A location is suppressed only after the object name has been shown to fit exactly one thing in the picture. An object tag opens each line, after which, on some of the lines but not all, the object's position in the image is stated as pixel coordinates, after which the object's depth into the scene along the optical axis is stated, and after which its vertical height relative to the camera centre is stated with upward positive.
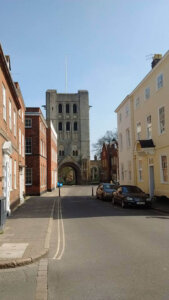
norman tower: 75.44 +12.71
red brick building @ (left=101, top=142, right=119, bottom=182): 68.62 +2.62
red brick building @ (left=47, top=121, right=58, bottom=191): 44.56 +2.29
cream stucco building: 21.75 +3.39
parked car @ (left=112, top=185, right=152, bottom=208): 19.22 -1.50
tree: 83.83 +9.17
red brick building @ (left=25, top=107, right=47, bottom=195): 34.69 +2.78
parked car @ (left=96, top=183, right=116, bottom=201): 26.78 -1.57
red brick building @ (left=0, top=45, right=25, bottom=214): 14.20 +2.09
